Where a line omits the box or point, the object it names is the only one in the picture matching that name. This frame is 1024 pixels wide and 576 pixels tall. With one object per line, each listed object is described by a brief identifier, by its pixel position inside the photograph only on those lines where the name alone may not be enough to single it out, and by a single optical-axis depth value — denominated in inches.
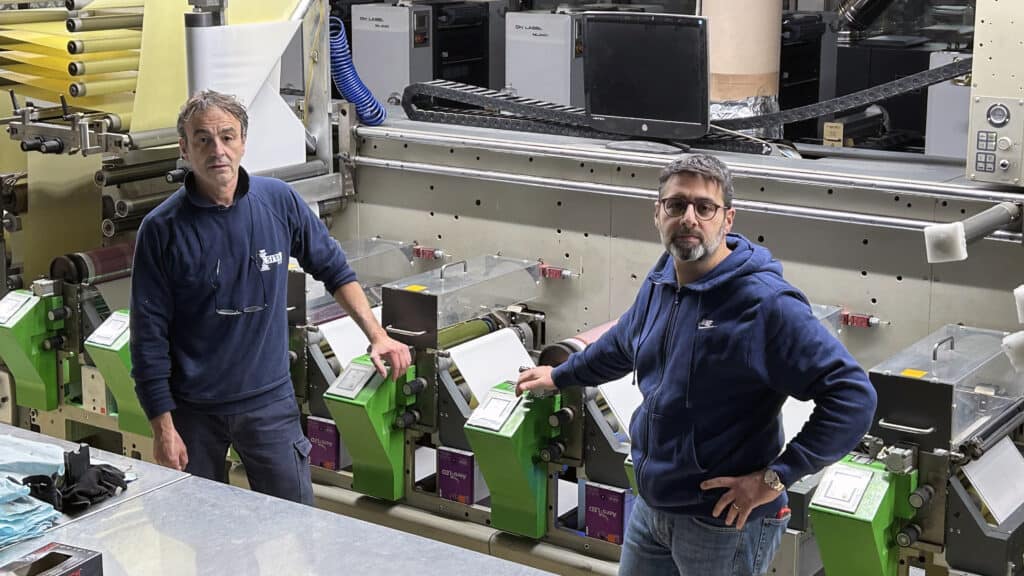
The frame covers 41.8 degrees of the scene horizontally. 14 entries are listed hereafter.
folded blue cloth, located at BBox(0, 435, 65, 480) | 113.1
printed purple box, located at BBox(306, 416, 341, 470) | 176.1
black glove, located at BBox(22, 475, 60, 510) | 109.7
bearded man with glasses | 102.4
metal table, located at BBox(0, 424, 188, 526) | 113.5
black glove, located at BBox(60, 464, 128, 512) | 110.3
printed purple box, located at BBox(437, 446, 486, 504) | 165.8
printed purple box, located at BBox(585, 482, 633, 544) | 153.2
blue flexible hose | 198.1
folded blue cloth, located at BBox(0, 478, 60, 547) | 102.7
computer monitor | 164.6
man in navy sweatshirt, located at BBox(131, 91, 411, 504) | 131.6
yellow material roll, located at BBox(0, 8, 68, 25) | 184.9
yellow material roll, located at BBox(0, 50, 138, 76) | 174.4
